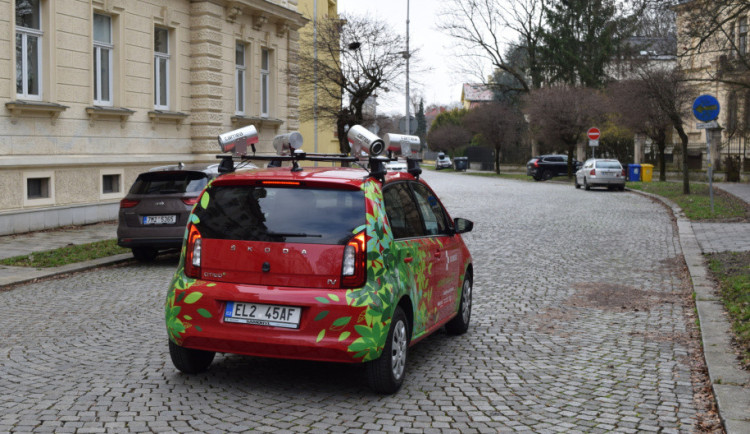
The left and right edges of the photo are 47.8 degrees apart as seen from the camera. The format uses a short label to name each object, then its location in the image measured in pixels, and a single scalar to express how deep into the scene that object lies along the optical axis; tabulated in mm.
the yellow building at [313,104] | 33688
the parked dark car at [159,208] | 12352
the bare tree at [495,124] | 62625
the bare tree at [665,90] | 28625
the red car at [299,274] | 5344
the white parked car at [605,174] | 36250
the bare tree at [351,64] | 30719
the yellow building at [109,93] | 16531
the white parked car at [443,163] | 86562
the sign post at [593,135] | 42344
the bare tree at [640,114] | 36156
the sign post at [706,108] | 19281
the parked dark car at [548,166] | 51844
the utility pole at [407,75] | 31500
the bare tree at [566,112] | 48625
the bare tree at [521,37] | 56094
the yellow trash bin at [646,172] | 44250
